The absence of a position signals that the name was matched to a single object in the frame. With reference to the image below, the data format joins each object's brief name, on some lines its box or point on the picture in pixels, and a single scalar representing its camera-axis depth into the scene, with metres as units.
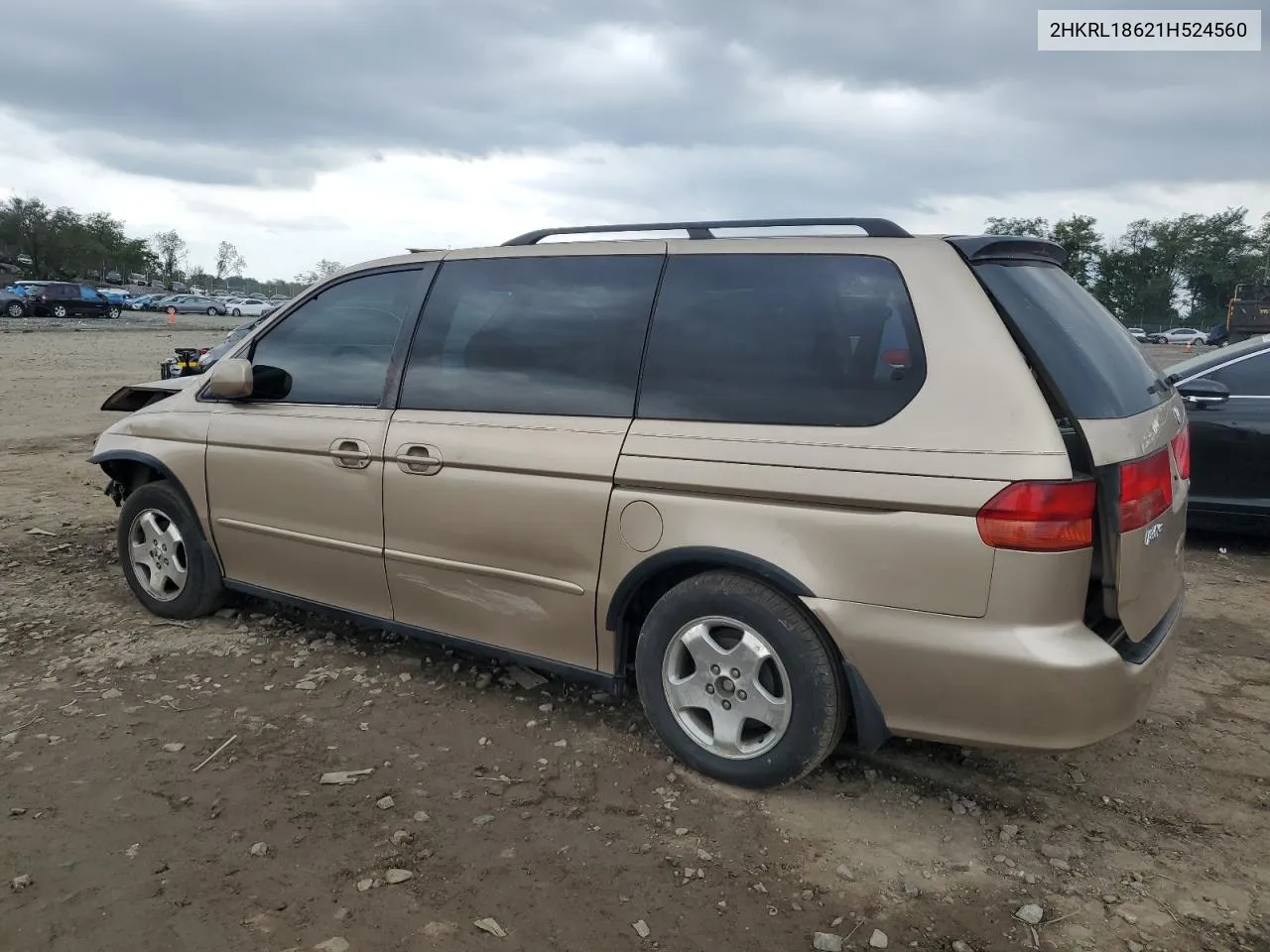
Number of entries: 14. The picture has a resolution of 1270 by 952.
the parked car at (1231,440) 5.89
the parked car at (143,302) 59.14
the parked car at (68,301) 40.44
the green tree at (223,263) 129.75
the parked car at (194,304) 59.06
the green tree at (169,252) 110.56
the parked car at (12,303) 39.50
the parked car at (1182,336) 54.55
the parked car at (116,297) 44.35
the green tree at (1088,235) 67.94
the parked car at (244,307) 62.16
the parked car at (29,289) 40.00
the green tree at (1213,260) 71.00
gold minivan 2.60
